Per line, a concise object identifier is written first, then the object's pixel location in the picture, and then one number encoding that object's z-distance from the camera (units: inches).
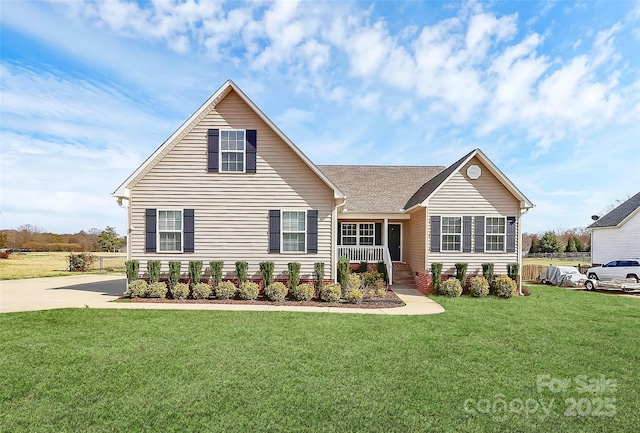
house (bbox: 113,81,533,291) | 511.2
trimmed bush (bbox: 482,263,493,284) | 561.3
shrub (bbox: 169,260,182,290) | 495.8
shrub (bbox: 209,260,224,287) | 499.7
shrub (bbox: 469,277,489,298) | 529.7
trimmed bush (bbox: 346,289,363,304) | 468.1
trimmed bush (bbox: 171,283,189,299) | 480.4
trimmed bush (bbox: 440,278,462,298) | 533.6
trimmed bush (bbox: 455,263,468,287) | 557.9
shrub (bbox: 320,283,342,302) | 477.4
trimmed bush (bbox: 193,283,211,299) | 481.7
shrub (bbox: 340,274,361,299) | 516.9
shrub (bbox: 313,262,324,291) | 505.0
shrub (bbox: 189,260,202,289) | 497.0
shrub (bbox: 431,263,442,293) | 553.6
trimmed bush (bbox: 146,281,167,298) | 481.1
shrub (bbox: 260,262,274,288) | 502.0
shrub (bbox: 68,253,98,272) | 995.9
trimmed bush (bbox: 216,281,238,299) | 480.7
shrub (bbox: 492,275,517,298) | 527.5
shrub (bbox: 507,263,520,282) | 566.6
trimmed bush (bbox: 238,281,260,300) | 481.1
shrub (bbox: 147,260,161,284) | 498.3
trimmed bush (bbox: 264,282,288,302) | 474.9
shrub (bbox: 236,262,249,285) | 501.0
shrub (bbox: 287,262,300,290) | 498.6
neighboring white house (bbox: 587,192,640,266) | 831.1
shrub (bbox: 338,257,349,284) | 525.3
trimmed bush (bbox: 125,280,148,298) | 480.4
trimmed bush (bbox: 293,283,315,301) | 478.6
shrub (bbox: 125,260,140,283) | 493.4
